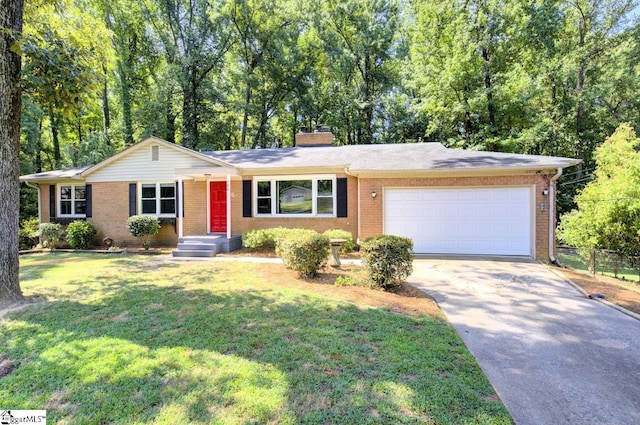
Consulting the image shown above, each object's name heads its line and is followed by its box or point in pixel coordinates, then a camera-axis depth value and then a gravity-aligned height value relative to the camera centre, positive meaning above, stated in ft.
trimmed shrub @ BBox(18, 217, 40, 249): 44.62 -3.59
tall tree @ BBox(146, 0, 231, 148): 68.95 +39.25
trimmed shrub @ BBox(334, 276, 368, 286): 20.40 -4.94
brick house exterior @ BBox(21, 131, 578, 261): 30.71 +2.89
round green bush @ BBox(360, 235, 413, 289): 18.94 -3.13
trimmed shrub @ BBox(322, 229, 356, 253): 32.49 -2.79
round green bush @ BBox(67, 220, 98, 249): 39.19 -3.11
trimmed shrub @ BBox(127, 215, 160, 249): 37.45 -2.02
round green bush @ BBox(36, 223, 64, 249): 40.52 -3.09
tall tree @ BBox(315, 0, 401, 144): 70.95 +36.88
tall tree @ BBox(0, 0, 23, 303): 16.60 +3.38
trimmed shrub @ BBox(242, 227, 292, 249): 33.91 -3.10
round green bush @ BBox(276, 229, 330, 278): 21.83 -3.11
